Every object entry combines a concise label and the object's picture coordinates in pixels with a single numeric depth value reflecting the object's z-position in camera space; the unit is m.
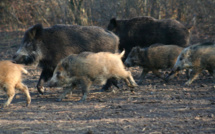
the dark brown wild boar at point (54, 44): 14.77
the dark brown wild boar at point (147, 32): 18.50
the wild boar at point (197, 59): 15.37
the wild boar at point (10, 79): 12.20
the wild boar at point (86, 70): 12.91
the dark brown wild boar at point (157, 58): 16.84
